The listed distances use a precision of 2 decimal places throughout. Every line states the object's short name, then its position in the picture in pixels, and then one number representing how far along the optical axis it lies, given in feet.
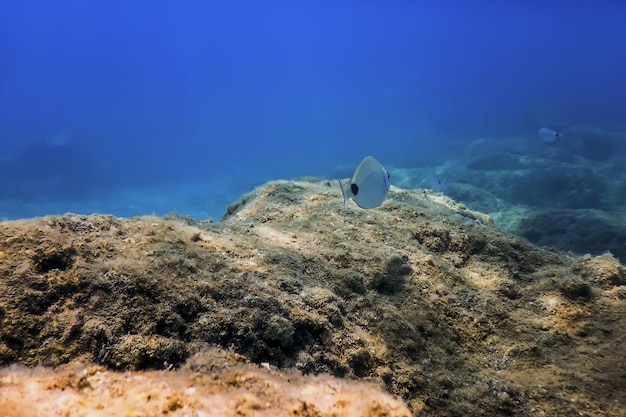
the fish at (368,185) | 9.80
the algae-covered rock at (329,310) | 6.48
